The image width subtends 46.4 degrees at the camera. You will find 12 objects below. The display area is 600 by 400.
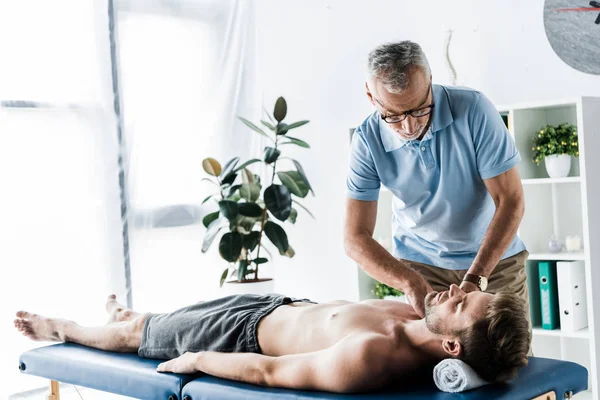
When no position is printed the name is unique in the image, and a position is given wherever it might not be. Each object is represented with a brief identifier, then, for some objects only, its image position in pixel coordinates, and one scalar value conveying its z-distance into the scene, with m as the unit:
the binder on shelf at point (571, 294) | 2.97
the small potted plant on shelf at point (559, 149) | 3.03
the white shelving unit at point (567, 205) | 2.85
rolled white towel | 1.62
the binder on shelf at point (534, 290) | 3.12
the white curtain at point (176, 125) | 3.52
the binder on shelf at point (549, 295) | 3.03
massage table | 1.67
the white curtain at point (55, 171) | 3.01
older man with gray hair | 1.84
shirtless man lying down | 1.69
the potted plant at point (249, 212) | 3.45
